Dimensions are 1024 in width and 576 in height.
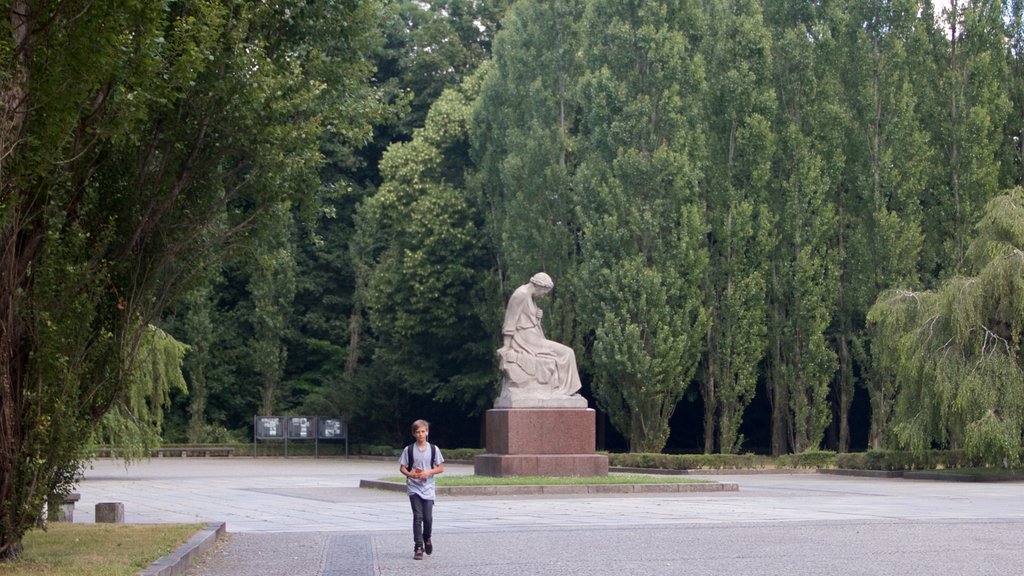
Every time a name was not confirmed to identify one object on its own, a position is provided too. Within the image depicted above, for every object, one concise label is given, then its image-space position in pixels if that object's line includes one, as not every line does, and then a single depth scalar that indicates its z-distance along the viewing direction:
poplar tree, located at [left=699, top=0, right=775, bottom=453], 37.31
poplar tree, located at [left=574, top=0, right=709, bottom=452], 36.03
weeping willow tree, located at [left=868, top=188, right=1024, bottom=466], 26.81
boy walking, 12.00
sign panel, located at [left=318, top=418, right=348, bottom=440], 47.78
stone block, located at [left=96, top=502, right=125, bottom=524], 15.49
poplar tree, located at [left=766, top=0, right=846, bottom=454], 37.22
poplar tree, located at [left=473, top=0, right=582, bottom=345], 40.38
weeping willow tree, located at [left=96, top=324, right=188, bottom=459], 26.47
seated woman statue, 24.34
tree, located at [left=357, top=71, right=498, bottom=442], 43.81
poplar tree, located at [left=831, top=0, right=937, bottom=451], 36.94
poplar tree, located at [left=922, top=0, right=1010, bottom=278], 36.59
